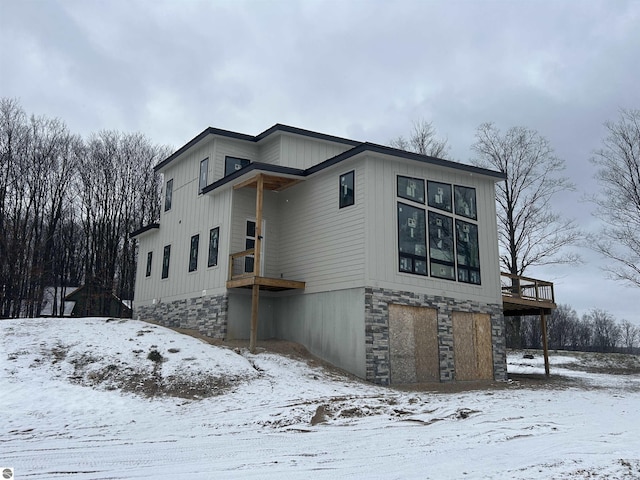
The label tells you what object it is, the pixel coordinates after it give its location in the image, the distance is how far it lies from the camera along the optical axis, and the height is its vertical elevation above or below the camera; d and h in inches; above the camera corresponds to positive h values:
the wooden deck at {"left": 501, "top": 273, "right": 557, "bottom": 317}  734.5 +73.6
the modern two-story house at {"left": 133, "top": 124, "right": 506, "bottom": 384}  557.0 +104.0
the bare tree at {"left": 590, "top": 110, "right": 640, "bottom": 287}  940.6 +317.0
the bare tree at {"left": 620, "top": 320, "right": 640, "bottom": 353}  2881.4 +66.9
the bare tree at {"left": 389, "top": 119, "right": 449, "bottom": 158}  1250.0 +484.1
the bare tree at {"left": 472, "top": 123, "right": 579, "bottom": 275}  1074.1 +353.8
